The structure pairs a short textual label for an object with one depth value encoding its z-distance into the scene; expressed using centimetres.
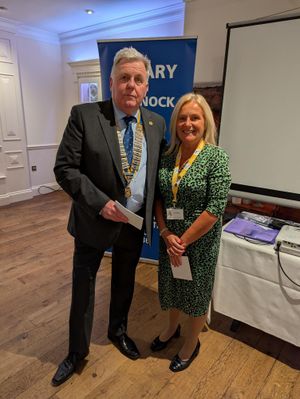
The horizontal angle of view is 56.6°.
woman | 129
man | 125
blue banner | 223
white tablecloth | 154
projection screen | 180
